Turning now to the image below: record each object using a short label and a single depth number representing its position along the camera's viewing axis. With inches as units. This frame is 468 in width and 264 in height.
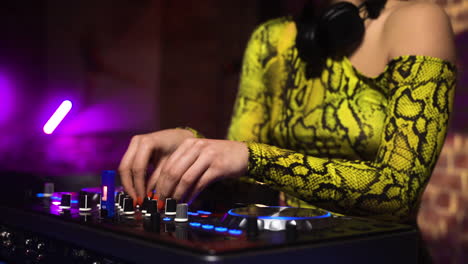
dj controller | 20.3
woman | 34.1
